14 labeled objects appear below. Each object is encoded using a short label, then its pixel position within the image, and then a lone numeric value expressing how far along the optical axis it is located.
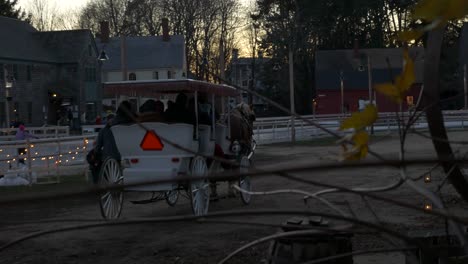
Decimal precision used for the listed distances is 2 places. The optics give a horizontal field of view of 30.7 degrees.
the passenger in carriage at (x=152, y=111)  13.29
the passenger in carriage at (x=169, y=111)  13.43
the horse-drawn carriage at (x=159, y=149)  13.14
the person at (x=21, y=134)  26.40
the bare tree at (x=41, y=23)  95.50
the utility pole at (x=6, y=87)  55.87
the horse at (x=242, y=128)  16.02
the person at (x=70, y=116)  68.25
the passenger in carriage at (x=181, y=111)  13.46
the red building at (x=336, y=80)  77.50
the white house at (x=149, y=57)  79.38
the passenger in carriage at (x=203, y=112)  14.23
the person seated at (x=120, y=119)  13.28
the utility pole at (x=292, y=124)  36.81
